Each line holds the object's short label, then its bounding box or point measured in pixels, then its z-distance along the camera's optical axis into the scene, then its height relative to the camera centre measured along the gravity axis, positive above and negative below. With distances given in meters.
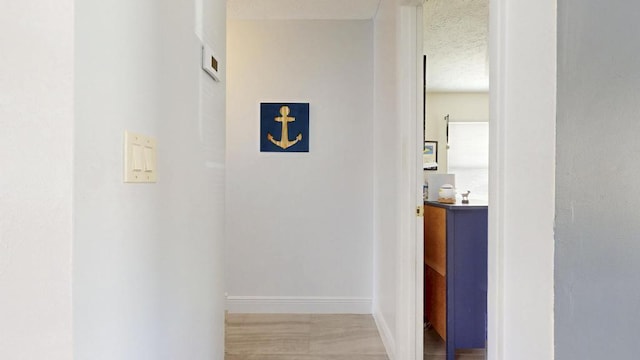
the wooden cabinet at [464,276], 2.28 -0.55
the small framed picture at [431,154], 5.64 +0.38
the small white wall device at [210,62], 1.31 +0.40
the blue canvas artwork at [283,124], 3.21 +0.45
